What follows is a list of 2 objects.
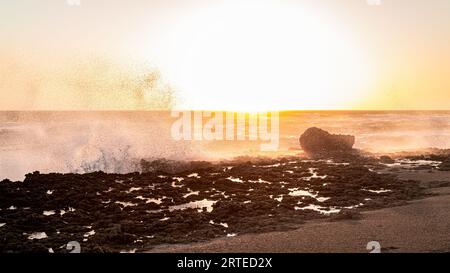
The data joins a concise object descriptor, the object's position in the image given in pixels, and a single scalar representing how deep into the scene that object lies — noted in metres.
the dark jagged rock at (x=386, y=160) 30.53
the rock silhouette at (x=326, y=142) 38.38
